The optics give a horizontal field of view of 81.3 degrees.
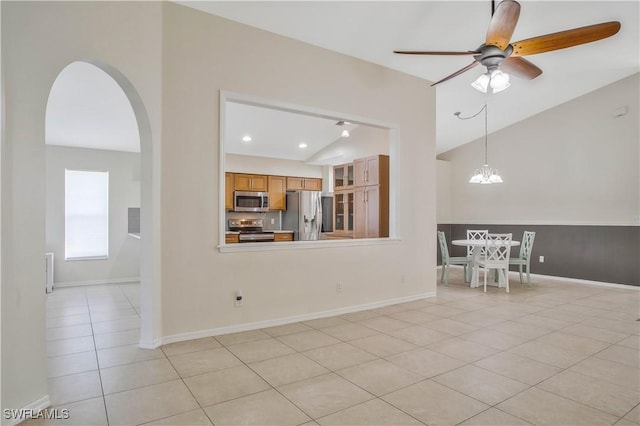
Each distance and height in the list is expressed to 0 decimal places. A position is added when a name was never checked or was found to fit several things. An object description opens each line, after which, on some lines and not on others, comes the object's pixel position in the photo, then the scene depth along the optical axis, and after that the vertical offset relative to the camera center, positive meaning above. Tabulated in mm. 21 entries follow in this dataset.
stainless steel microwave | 7316 +282
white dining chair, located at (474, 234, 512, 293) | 5875 -696
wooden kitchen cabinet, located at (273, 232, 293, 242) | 7504 -421
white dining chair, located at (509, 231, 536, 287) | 6418 -642
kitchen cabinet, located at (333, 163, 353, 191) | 6430 +690
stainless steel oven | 7012 -305
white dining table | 6023 -677
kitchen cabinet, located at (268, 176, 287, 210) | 7891 +493
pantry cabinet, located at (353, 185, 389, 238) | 5590 +53
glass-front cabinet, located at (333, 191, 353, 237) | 6352 +38
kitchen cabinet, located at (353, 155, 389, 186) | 5684 +707
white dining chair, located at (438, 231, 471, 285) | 6402 -786
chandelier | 6250 +645
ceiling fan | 2889 +1445
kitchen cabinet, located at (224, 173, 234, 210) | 7246 +507
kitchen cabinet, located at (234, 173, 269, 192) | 7457 +672
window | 6328 +23
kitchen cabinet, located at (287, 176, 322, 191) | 8117 +705
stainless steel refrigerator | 7520 +5
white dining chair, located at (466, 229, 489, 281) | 6394 -426
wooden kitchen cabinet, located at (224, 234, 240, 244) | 6742 -414
